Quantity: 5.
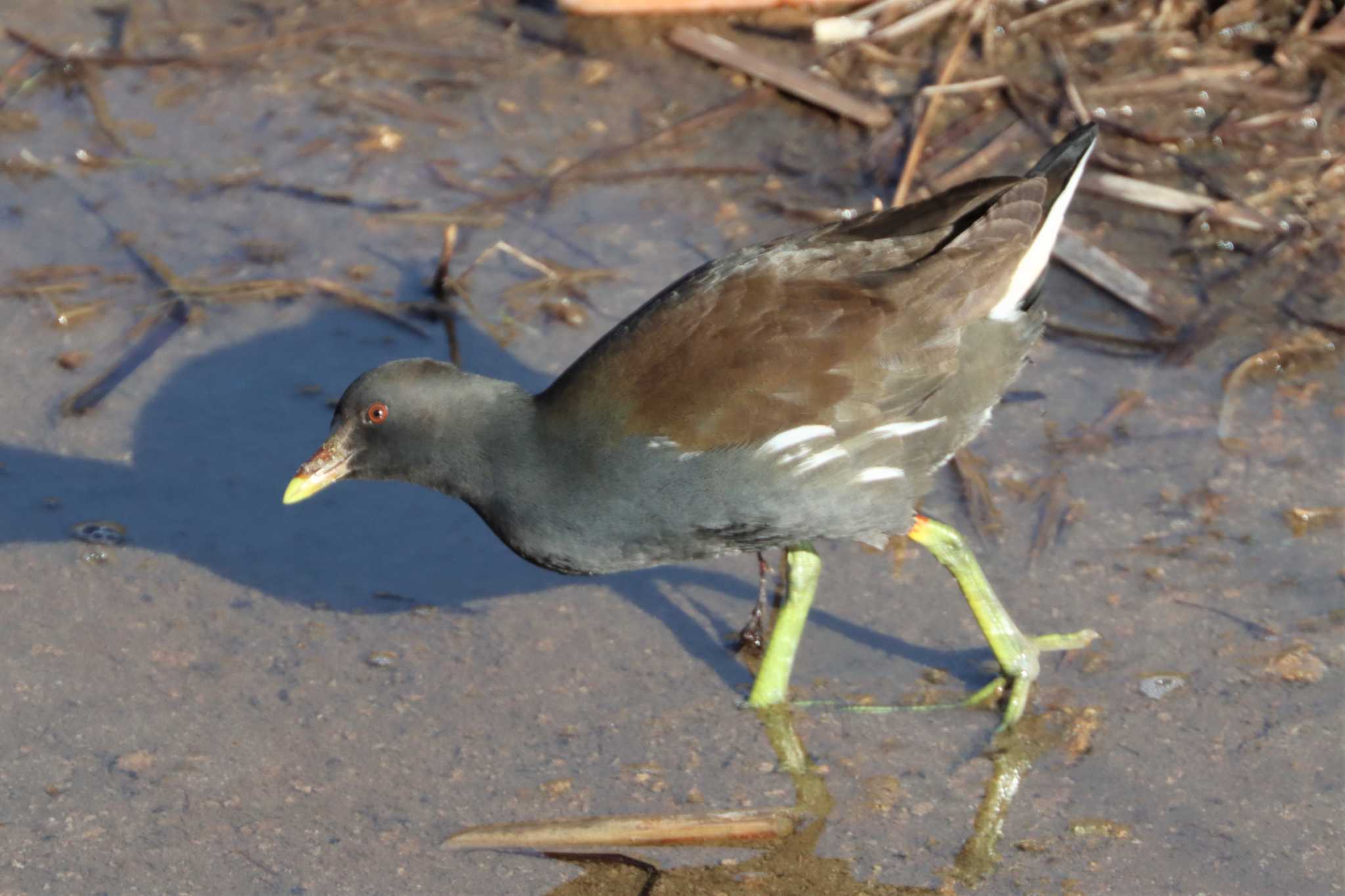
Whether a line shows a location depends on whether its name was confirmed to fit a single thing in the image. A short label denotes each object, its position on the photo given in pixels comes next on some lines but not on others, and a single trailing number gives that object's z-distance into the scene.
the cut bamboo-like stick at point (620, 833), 5.71
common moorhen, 6.13
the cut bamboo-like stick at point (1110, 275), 8.54
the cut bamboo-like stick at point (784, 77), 9.77
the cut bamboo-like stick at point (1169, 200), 8.98
